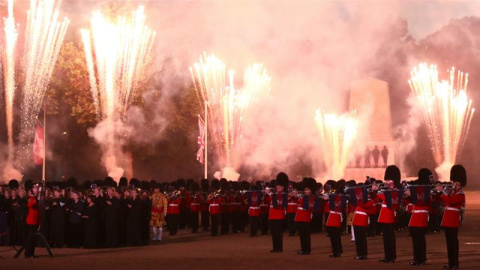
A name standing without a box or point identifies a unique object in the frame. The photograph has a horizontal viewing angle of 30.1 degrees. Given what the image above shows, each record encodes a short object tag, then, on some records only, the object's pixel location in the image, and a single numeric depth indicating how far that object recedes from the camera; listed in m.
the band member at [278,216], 22.97
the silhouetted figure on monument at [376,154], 56.47
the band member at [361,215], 20.64
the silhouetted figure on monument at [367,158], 57.03
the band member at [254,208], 26.89
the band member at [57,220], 26.75
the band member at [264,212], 31.59
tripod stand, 21.56
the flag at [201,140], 48.19
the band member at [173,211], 31.70
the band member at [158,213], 28.86
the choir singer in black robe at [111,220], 26.41
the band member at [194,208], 33.12
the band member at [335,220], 21.44
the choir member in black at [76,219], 26.23
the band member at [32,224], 22.20
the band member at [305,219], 22.42
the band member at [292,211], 25.22
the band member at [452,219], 18.42
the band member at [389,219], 20.08
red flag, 39.53
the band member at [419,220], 19.31
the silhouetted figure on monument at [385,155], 56.28
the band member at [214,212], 30.95
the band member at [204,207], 33.62
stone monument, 56.81
